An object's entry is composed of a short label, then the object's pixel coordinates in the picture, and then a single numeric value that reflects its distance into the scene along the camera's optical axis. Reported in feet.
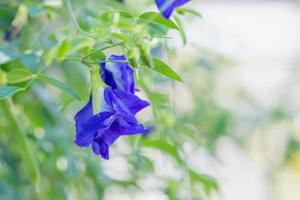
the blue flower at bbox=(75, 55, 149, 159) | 1.48
